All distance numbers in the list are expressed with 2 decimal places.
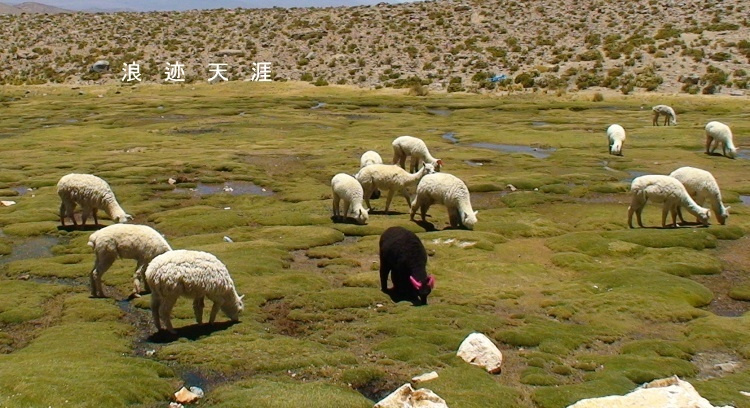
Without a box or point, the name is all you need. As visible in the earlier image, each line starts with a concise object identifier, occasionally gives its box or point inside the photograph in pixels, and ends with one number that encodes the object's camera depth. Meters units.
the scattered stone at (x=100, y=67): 101.19
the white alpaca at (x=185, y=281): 13.60
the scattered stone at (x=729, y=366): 13.38
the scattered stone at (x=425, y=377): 11.75
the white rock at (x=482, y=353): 12.62
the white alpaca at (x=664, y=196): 23.94
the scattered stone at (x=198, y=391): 11.15
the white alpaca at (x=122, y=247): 16.30
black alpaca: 16.70
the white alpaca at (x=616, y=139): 41.25
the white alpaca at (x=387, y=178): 25.98
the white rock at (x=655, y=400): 8.48
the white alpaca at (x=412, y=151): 32.12
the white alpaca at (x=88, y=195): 22.78
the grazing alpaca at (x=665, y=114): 53.56
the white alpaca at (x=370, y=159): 30.01
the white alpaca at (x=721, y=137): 40.00
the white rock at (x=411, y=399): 9.63
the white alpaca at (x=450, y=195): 23.33
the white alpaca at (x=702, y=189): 25.28
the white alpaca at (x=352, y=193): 24.47
